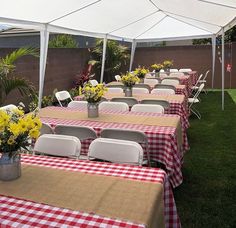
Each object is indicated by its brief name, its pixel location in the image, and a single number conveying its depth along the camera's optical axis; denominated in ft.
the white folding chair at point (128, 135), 10.11
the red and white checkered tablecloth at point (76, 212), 4.92
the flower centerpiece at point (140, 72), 23.66
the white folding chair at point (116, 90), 21.42
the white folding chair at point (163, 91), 20.02
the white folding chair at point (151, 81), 27.88
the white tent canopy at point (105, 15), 14.19
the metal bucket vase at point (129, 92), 18.39
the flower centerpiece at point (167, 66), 36.01
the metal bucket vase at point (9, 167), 6.27
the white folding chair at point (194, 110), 23.71
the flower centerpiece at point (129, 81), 17.70
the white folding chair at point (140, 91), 20.57
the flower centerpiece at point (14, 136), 5.91
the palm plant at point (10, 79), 15.43
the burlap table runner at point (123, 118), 11.63
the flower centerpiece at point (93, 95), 12.40
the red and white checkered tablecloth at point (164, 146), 10.25
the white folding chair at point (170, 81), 26.81
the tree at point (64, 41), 35.01
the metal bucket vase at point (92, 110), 12.81
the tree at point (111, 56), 38.52
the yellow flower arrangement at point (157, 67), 32.52
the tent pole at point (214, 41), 34.19
